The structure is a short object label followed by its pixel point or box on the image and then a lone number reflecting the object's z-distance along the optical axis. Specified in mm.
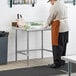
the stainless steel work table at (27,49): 6022
